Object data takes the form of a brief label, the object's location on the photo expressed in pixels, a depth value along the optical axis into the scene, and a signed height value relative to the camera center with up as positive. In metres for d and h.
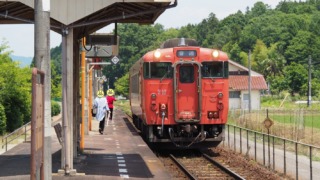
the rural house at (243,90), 75.31 -0.31
